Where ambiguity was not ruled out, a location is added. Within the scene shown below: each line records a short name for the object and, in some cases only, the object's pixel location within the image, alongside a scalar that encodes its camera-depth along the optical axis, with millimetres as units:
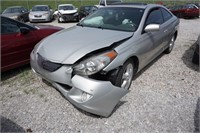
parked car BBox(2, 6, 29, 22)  14145
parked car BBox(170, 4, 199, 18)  17984
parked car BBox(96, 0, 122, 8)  18280
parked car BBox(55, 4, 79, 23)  14969
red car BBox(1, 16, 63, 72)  4008
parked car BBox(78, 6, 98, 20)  15831
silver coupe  2693
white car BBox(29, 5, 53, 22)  14633
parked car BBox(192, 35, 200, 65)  4488
